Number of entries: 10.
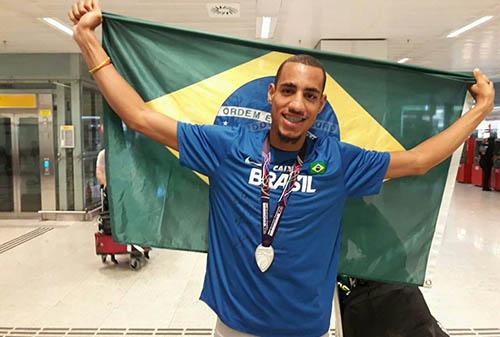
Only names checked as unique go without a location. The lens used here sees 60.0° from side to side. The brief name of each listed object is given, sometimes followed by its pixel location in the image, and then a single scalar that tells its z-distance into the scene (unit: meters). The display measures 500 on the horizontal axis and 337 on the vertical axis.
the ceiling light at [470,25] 5.96
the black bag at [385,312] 2.01
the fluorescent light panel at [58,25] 5.72
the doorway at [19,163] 8.03
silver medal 1.41
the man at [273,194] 1.42
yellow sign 7.91
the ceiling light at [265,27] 5.92
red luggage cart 4.83
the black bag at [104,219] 4.87
